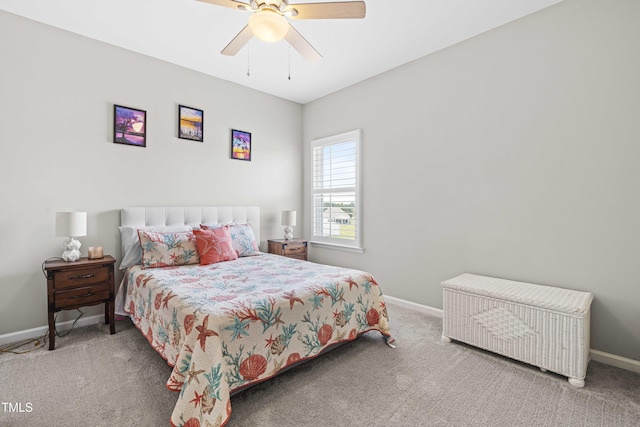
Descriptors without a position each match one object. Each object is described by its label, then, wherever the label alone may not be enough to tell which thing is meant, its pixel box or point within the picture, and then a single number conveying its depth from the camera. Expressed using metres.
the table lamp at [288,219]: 4.28
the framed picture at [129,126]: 3.12
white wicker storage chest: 2.00
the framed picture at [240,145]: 4.02
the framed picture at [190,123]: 3.55
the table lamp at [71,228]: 2.56
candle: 2.81
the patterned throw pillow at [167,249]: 2.83
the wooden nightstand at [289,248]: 4.07
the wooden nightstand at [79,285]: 2.46
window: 4.05
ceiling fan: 1.84
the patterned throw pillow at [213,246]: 3.00
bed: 1.59
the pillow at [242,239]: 3.42
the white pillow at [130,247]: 2.98
